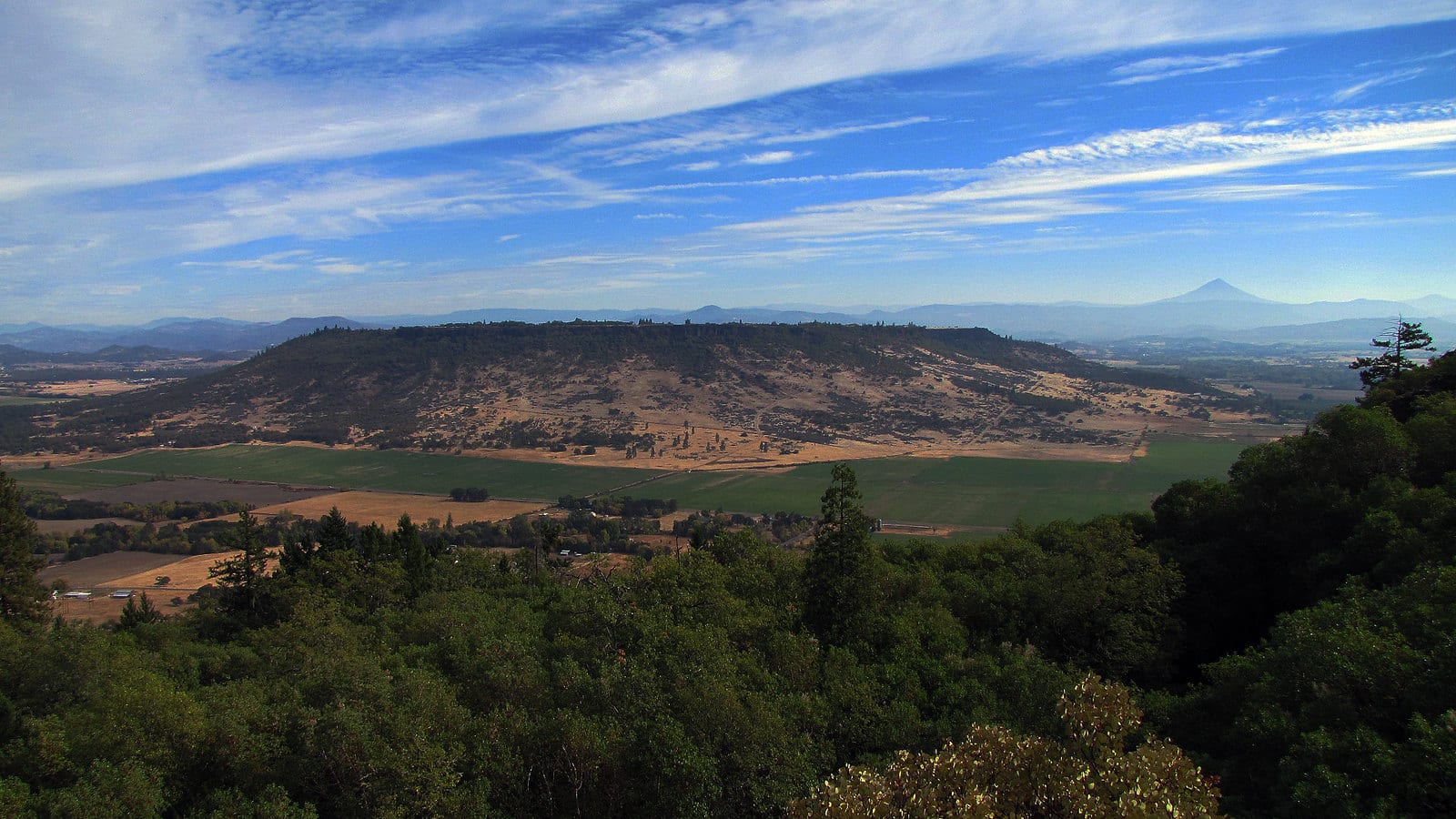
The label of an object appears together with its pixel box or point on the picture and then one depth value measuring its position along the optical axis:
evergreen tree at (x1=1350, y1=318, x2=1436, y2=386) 43.31
